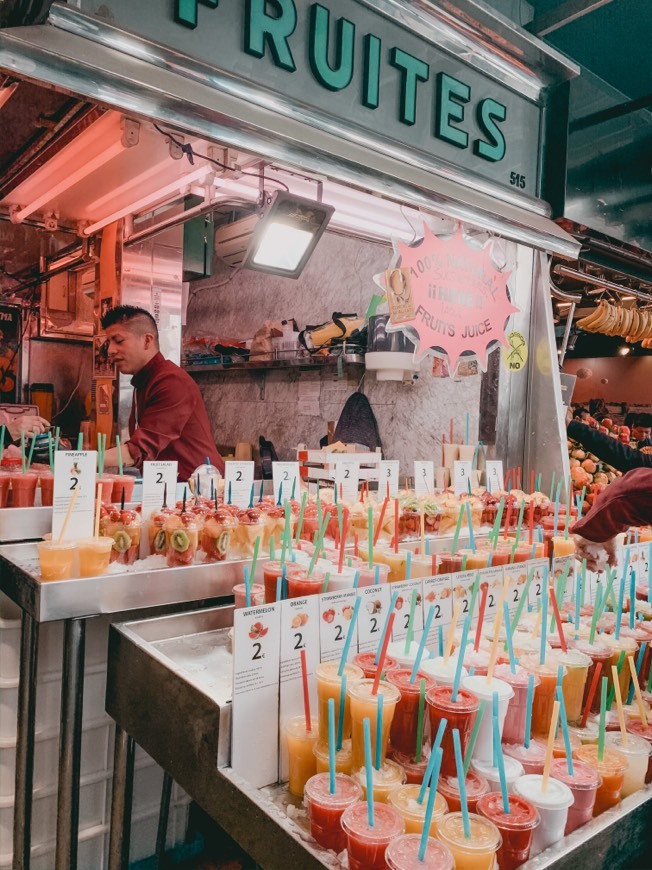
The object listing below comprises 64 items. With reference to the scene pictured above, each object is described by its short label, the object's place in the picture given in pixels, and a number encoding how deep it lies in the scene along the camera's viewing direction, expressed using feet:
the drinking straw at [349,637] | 4.90
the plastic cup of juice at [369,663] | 5.09
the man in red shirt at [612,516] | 7.98
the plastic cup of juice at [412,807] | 3.87
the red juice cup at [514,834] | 3.84
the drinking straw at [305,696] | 4.84
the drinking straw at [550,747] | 4.15
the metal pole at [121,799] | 6.40
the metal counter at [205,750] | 4.09
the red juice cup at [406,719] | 4.80
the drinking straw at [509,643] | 5.27
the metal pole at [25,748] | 6.89
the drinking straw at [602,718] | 4.74
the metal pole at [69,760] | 6.53
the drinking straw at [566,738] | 4.46
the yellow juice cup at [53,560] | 6.86
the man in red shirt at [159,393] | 12.87
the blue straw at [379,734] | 4.14
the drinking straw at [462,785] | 3.68
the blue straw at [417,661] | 4.70
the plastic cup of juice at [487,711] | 4.79
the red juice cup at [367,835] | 3.59
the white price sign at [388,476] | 11.31
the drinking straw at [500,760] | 3.96
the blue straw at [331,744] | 3.95
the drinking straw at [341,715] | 4.63
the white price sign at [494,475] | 12.92
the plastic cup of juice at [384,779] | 4.24
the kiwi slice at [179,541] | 7.86
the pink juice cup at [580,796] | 4.36
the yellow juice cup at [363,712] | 4.55
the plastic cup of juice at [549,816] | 4.09
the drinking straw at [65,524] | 7.33
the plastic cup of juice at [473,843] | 3.60
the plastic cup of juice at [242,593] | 6.48
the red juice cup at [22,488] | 9.77
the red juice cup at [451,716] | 4.56
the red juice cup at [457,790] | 4.17
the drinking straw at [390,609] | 4.97
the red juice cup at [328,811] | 3.93
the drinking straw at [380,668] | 4.60
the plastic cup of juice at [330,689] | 4.80
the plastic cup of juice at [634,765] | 4.88
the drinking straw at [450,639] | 5.36
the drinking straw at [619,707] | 4.83
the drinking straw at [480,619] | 5.57
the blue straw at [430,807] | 3.48
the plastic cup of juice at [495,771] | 4.50
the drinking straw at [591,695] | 5.31
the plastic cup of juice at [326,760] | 4.51
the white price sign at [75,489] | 7.53
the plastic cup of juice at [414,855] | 3.47
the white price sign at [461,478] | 12.12
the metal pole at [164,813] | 7.15
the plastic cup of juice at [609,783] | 4.64
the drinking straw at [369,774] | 3.70
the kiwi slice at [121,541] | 7.89
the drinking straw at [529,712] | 4.64
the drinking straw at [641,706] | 5.28
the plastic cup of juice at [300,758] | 4.65
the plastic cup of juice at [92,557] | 7.14
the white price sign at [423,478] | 11.73
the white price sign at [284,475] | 10.26
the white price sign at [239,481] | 9.93
